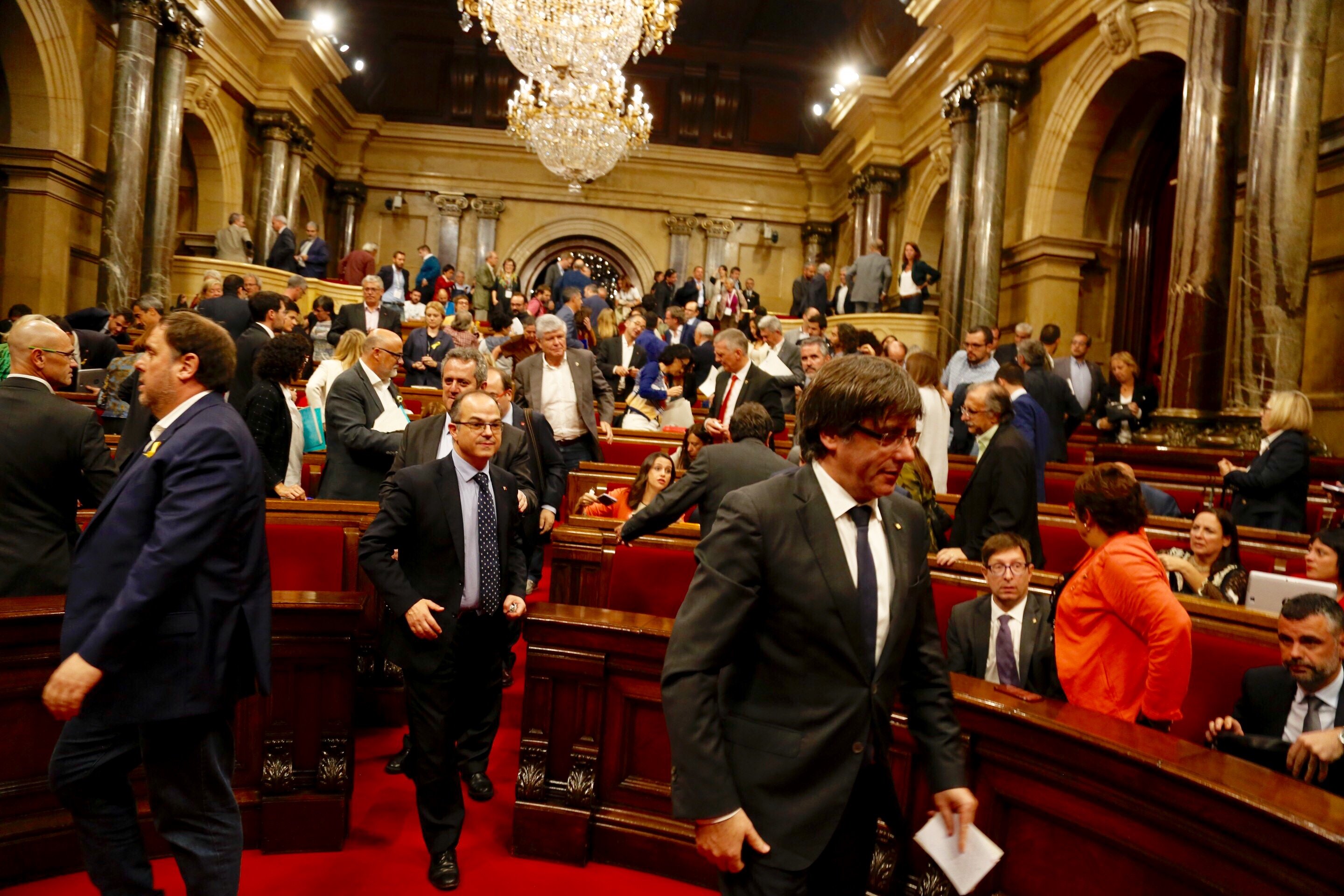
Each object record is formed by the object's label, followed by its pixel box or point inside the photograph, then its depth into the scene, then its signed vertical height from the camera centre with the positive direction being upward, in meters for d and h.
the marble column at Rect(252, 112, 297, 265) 15.84 +3.85
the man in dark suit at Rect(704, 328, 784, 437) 5.05 +0.30
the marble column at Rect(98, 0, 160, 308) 10.96 +2.72
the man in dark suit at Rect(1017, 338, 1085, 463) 6.68 +0.46
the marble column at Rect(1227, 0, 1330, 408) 6.40 +1.94
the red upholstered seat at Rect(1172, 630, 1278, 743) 2.96 -0.63
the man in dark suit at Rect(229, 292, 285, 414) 5.07 +0.26
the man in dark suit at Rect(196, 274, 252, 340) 7.40 +0.71
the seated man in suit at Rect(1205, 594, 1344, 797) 2.52 -0.53
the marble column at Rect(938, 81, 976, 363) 11.94 +2.89
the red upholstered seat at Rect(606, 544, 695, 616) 3.93 -0.60
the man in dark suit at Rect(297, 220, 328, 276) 15.00 +2.37
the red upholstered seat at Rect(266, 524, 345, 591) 4.02 -0.62
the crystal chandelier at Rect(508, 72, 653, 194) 12.31 +3.94
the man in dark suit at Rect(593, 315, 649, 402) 8.65 +0.69
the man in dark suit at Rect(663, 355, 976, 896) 1.59 -0.37
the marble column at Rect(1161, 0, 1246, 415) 7.18 +1.90
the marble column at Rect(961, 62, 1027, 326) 11.36 +3.12
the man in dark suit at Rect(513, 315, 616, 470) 5.37 +0.21
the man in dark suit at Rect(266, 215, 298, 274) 14.45 +2.29
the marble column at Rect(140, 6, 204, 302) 11.59 +2.92
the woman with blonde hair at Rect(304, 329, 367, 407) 5.05 +0.24
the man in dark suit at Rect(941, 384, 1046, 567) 3.74 -0.11
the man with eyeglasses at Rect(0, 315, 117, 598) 2.94 -0.23
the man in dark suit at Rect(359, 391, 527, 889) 2.90 -0.53
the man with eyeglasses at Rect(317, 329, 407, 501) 4.24 -0.05
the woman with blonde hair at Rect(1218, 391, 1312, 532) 4.79 +0.01
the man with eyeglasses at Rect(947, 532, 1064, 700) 3.06 -0.53
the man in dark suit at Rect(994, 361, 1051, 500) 5.11 +0.27
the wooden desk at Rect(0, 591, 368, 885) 3.06 -1.05
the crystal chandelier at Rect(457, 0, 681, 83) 10.25 +4.24
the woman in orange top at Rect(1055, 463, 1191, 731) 2.37 -0.39
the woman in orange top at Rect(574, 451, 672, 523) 4.88 -0.30
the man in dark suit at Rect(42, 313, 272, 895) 2.06 -0.51
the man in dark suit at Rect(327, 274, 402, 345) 10.15 +1.01
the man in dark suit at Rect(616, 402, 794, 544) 3.30 -0.16
